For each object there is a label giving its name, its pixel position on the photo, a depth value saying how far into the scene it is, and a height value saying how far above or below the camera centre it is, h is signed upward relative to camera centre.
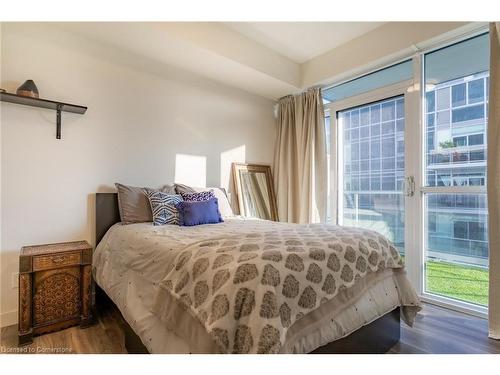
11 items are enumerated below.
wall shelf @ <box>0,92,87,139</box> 2.02 +0.68
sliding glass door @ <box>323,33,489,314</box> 2.38 +0.25
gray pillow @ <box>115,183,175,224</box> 2.40 -0.15
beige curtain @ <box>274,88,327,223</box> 3.45 +0.40
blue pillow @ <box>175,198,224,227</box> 2.37 -0.22
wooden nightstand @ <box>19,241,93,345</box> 1.82 -0.72
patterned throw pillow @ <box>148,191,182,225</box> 2.35 -0.17
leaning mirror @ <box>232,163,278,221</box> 3.46 -0.03
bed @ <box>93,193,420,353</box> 1.08 -0.50
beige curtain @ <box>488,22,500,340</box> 2.00 +0.04
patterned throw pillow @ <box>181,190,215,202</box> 2.59 -0.07
